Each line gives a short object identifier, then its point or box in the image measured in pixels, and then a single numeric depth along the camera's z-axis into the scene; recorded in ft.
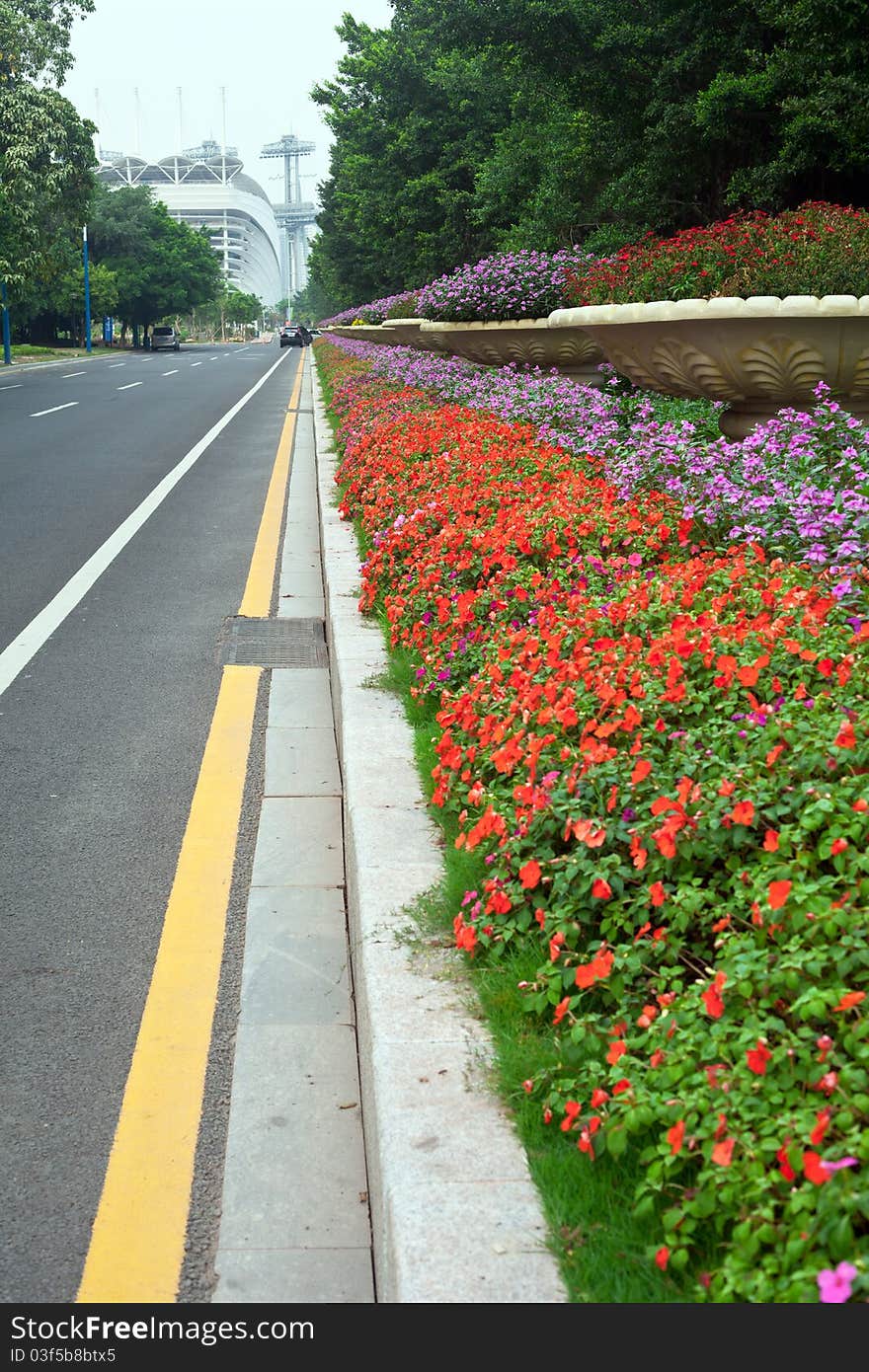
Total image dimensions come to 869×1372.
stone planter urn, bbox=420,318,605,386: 34.83
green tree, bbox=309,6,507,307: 112.78
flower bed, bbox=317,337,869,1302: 6.13
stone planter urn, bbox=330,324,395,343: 85.61
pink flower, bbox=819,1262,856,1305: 5.16
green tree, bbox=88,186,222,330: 293.64
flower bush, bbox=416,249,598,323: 42.01
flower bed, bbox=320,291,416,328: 75.97
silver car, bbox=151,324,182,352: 279.28
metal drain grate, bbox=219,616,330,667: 21.16
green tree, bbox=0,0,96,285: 126.52
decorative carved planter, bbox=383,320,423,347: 59.92
